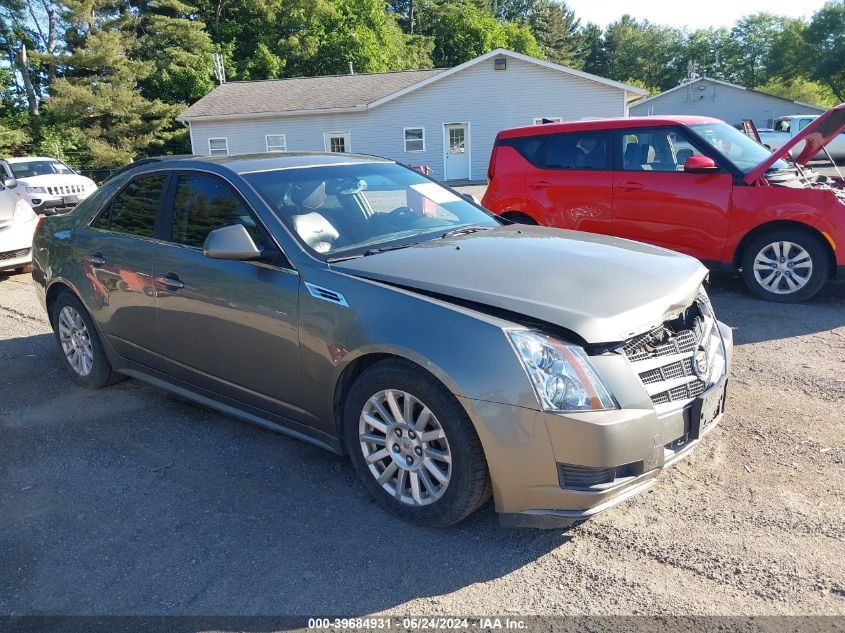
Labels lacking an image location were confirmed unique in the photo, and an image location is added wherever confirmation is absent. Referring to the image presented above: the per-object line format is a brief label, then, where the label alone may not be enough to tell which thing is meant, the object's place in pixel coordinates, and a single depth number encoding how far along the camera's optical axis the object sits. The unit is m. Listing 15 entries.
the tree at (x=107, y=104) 33.81
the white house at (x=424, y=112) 27.41
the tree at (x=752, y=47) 66.44
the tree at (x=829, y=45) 53.34
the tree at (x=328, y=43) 42.66
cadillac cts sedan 2.74
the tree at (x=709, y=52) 71.62
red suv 6.53
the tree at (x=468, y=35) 56.03
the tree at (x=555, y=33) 77.62
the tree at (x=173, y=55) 37.69
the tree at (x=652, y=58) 76.50
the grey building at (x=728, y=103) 40.94
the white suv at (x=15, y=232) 9.23
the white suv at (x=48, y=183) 15.56
